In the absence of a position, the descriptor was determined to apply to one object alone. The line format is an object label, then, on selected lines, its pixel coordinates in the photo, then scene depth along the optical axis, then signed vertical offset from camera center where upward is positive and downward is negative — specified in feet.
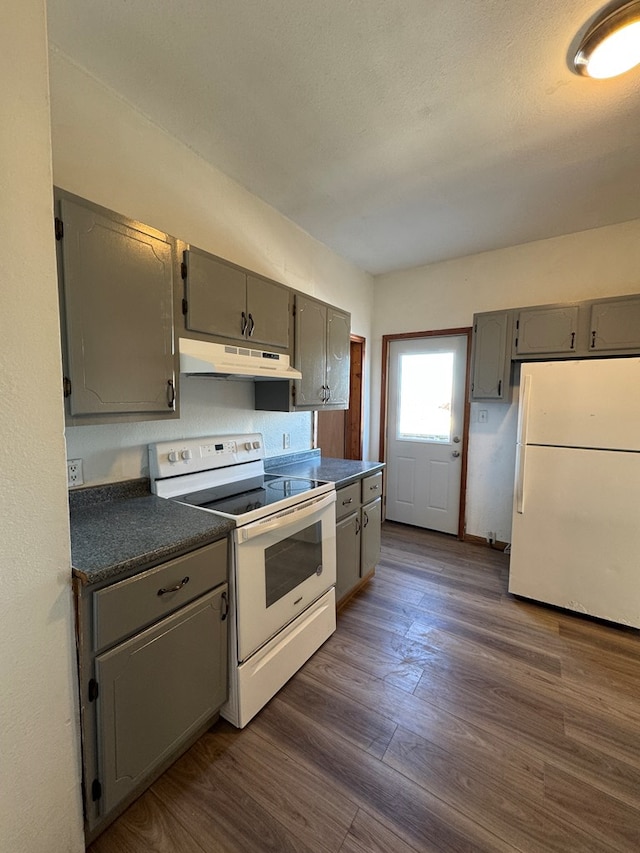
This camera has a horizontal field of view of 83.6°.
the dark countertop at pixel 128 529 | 3.65 -1.60
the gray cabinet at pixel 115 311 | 4.17 +1.13
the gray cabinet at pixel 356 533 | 7.69 -3.00
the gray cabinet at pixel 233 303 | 5.52 +1.71
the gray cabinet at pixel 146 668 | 3.56 -3.03
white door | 11.96 -0.91
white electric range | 5.07 -2.42
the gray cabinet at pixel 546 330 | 9.06 +1.96
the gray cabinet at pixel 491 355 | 10.02 +1.40
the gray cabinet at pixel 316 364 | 7.72 +0.92
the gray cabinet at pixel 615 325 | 8.31 +1.92
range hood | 5.42 +0.67
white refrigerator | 7.25 -1.79
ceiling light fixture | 4.04 +4.37
